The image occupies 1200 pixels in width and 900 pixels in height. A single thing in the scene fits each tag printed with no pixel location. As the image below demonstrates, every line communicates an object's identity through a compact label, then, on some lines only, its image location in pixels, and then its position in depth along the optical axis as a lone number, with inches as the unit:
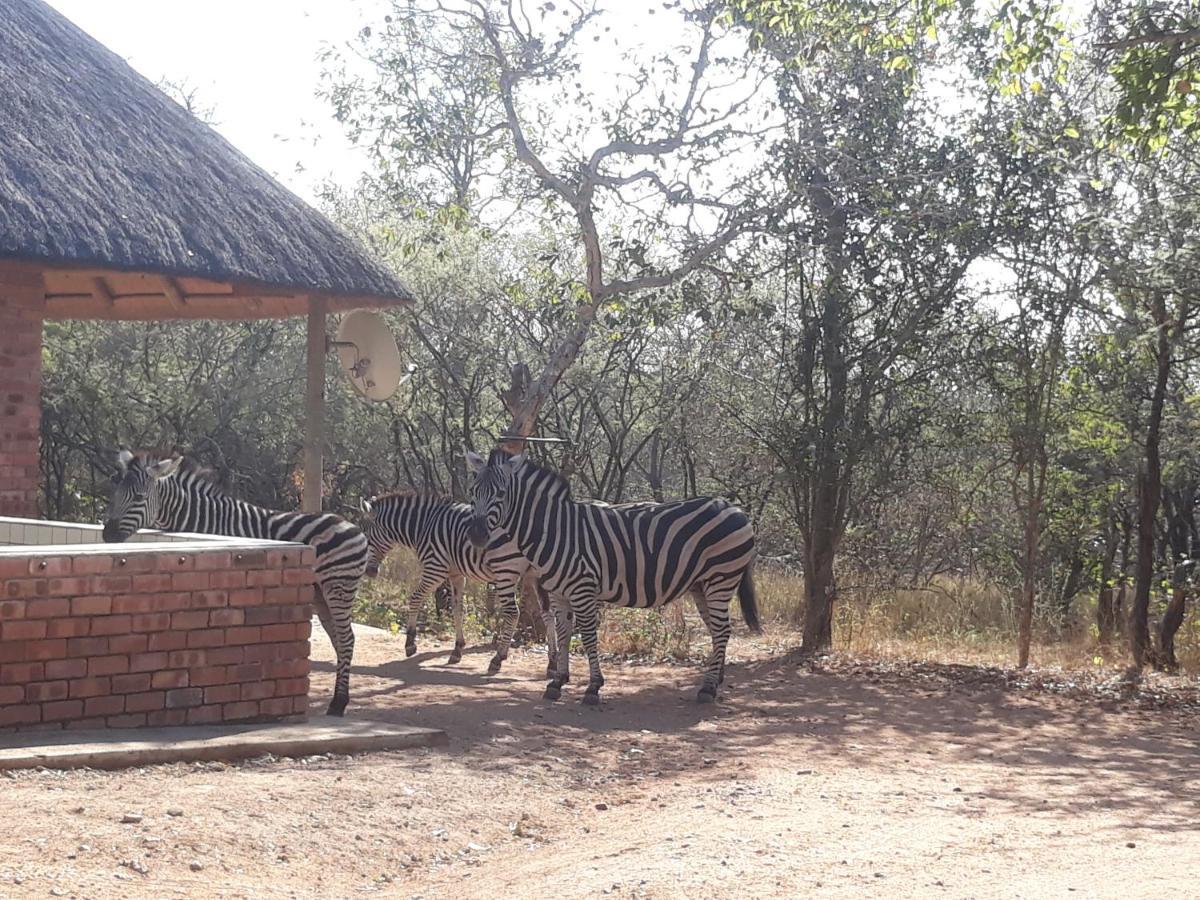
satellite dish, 503.2
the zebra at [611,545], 451.2
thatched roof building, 403.9
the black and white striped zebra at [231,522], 364.8
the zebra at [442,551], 487.5
